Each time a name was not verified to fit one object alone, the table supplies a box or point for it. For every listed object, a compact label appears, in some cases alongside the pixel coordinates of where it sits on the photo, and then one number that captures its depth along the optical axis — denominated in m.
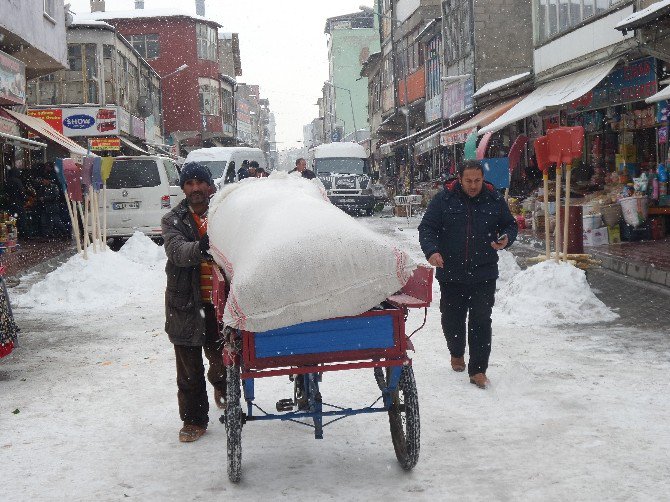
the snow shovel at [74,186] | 13.18
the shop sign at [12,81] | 19.48
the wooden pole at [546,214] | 10.25
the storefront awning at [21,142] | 18.44
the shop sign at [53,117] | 32.09
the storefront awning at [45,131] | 21.30
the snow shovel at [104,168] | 13.64
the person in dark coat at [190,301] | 5.27
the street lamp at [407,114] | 39.58
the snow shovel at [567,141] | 9.60
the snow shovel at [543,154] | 9.98
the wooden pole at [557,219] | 10.12
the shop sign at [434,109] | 35.71
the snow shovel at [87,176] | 13.27
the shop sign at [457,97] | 30.11
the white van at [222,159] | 30.70
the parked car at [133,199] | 19.44
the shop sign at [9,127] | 18.98
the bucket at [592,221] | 15.97
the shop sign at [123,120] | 34.78
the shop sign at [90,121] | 33.12
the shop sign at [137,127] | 37.56
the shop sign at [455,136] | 23.64
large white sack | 3.98
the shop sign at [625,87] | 15.93
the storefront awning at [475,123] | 23.06
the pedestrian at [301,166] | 18.00
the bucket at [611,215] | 16.08
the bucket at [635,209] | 15.74
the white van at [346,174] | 34.59
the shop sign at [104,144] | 34.34
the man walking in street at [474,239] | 6.58
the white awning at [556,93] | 16.16
